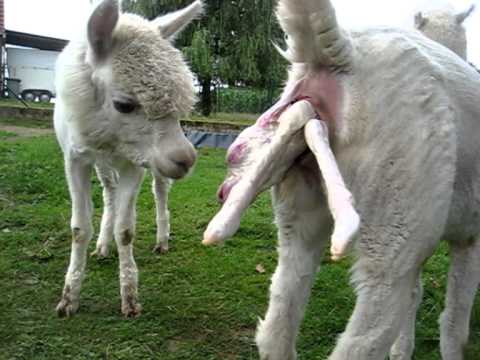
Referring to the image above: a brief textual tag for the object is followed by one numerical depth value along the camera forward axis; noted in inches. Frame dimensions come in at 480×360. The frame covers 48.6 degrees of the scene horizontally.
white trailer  1149.1
